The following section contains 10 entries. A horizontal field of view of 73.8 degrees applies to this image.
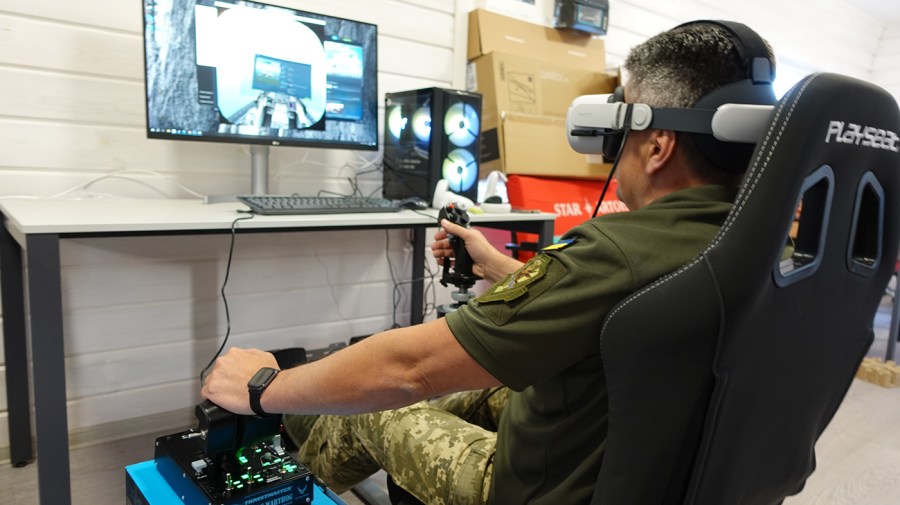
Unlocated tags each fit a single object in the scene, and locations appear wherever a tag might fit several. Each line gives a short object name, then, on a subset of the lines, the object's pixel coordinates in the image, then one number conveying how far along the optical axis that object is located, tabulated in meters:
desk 1.15
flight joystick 1.47
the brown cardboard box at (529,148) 2.53
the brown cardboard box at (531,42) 2.57
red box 2.61
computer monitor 1.67
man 0.71
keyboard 1.56
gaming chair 0.57
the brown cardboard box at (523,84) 2.51
